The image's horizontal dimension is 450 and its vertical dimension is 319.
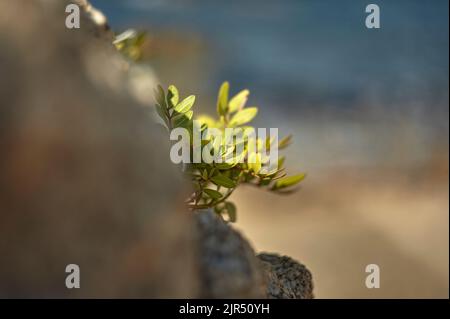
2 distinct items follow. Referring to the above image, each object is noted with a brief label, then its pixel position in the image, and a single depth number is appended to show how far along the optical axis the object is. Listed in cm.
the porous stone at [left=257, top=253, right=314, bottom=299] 90
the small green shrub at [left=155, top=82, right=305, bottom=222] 90
